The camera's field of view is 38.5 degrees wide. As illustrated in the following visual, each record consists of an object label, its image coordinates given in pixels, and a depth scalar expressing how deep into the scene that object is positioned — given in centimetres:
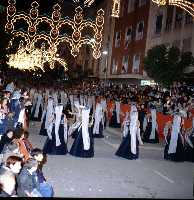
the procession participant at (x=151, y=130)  1114
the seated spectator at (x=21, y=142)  571
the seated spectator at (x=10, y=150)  549
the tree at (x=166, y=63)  1775
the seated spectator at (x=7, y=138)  622
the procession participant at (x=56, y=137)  814
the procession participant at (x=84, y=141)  810
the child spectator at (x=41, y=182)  463
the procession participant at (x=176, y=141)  840
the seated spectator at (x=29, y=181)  434
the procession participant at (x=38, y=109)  1411
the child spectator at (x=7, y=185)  397
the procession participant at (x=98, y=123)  1121
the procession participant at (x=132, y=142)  827
